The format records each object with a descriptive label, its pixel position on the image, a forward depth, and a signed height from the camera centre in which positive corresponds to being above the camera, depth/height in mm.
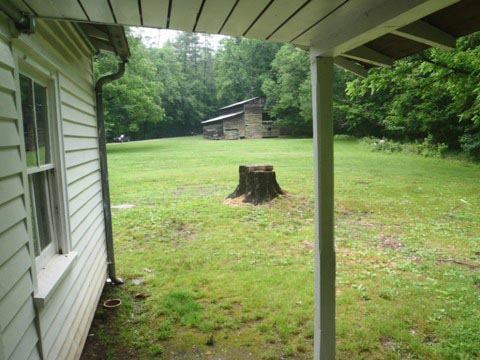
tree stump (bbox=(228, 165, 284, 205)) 7905 -941
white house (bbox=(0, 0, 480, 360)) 1627 +265
